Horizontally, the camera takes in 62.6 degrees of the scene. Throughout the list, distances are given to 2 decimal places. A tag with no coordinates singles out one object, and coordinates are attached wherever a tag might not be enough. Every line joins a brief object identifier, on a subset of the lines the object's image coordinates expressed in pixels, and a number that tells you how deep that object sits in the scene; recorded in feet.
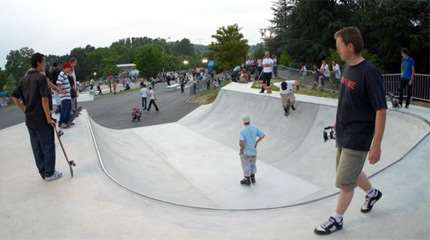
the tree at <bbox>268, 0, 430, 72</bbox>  87.71
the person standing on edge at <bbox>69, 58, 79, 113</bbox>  32.06
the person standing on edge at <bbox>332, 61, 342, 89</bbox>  53.57
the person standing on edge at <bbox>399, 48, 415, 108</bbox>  30.56
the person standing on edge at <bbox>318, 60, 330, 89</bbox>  59.98
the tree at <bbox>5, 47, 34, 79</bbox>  474.49
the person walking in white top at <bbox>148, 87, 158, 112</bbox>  71.67
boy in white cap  26.43
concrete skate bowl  25.00
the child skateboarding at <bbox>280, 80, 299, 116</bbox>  39.47
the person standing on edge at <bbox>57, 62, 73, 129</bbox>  30.55
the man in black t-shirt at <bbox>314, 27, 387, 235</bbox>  10.82
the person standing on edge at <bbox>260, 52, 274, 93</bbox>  47.65
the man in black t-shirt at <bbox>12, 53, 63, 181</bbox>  18.13
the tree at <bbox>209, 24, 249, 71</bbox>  122.72
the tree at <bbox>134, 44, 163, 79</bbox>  292.40
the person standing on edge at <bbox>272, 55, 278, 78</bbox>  88.12
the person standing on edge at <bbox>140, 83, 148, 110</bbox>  72.38
